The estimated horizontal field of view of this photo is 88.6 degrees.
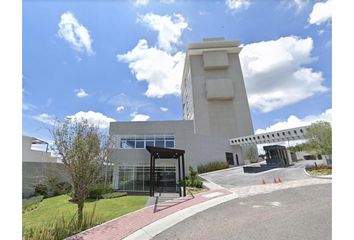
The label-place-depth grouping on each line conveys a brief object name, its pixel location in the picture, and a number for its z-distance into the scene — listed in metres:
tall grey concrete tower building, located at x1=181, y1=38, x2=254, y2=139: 42.44
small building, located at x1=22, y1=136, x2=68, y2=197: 12.57
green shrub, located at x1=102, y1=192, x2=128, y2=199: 15.64
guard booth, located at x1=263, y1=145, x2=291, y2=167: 29.59
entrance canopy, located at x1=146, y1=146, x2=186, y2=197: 16.36
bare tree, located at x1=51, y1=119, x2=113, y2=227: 8.56
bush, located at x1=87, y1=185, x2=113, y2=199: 15.93
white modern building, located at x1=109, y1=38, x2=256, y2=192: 20.94
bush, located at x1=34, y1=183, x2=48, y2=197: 18.48
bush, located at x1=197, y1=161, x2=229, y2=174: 28.24
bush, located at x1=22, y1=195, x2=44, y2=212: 14.00
